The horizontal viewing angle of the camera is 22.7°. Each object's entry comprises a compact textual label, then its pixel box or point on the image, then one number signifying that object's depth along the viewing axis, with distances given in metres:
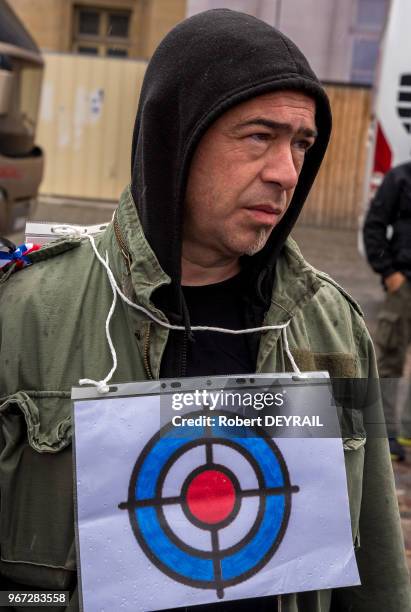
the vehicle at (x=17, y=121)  9.15
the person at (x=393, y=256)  6.19
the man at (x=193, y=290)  1.94
